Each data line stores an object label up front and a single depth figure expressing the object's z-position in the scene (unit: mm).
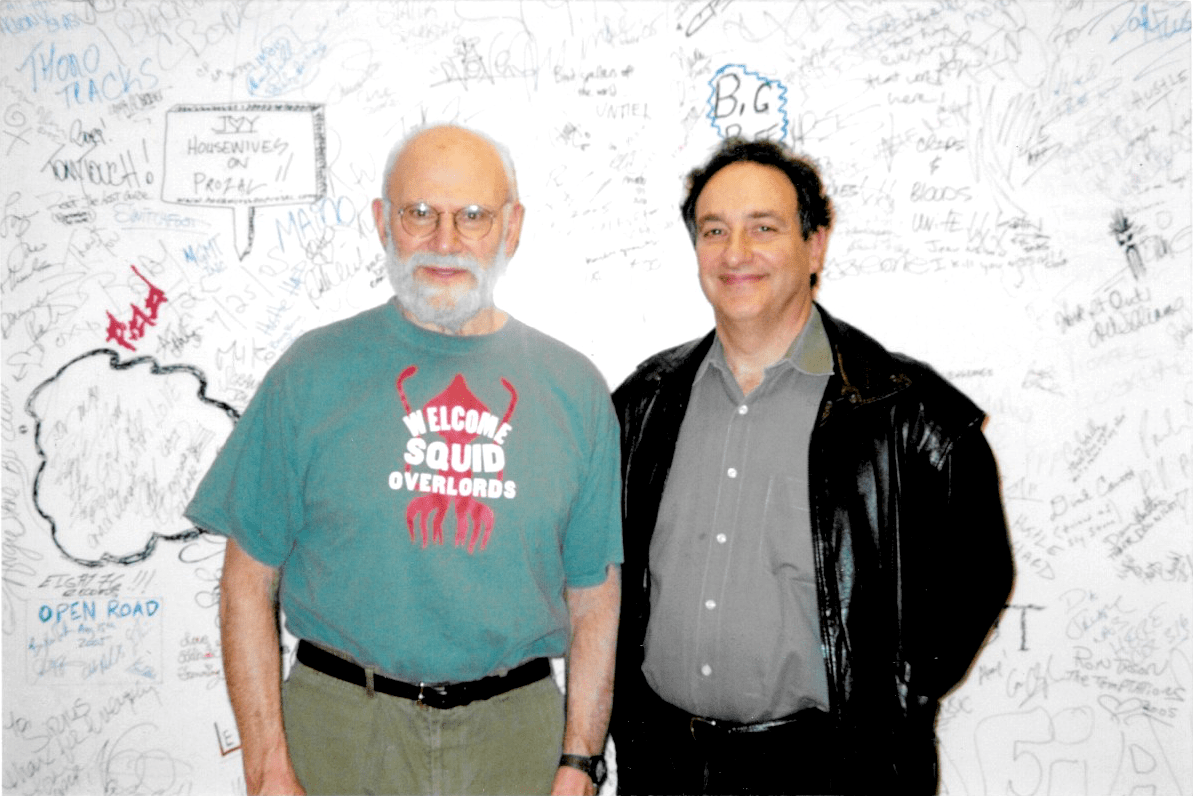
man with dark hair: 1618
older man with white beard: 1549
